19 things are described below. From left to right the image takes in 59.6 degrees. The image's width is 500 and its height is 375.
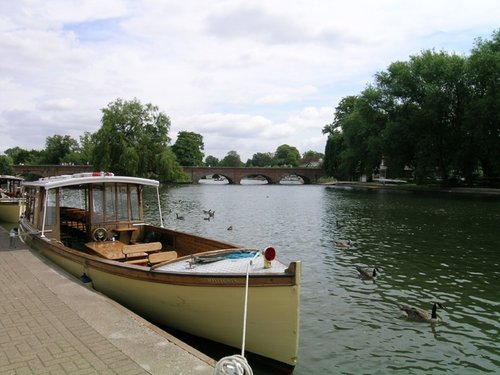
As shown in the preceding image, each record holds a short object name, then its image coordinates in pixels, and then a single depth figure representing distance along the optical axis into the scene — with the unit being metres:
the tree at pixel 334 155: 92.81
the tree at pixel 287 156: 175.88
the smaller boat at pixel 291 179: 158.19
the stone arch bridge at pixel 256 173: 109.81
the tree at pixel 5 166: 104.50
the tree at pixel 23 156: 142.38
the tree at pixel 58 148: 133.75
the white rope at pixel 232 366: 4.96
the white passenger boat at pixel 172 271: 6.88
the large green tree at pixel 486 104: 47.41
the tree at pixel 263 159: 186.75
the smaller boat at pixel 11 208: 24.66
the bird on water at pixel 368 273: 13.65
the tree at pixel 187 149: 120.56
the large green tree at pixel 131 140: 62.44
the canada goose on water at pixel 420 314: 10.02
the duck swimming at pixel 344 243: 19.20
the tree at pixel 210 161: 196.70
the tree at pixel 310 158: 182.09
